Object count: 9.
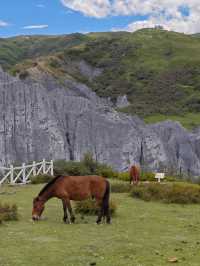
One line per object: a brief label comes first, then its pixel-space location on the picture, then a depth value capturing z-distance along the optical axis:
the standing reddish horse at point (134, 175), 26.10
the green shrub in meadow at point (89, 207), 16.80
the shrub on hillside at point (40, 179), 29.14
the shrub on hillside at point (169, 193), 21.52
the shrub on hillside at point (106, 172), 33.94
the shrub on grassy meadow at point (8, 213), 15.34
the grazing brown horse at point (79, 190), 15.13
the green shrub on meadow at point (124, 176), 31.91
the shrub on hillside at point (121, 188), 24.53
